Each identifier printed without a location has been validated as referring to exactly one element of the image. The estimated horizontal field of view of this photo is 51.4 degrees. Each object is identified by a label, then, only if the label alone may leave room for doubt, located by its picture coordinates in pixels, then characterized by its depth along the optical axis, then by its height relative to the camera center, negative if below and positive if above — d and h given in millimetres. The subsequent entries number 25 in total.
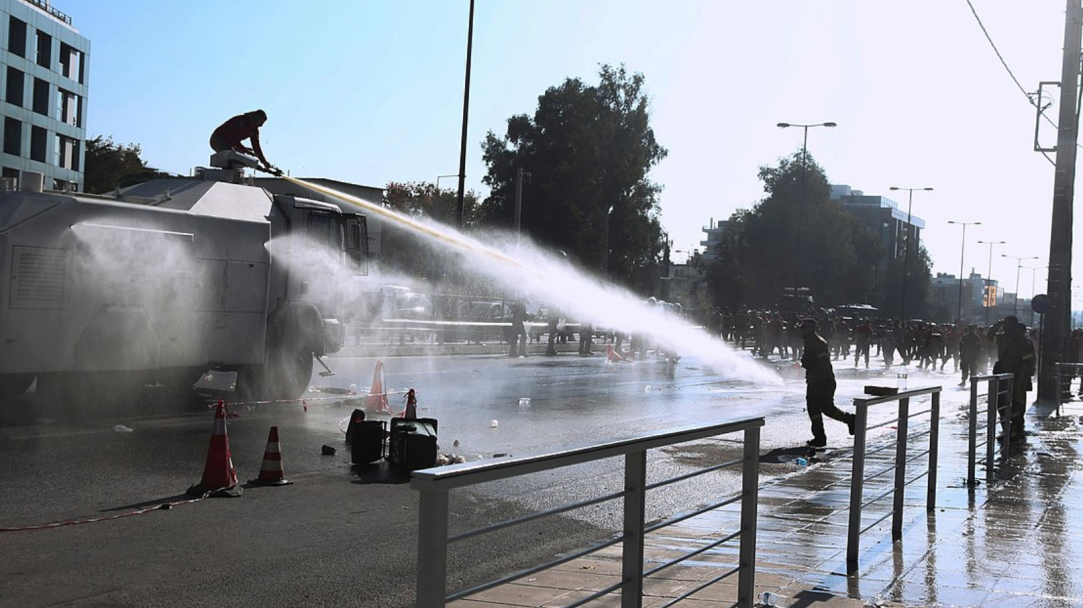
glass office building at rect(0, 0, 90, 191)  62344 +11070
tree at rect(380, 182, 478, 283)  45719 +2716
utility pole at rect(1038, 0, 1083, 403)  21594 +2655
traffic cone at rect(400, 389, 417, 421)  11789 -1146
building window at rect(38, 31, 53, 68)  65688 +13465
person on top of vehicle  16547 +2303
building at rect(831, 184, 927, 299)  150250 +15225
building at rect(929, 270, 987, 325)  143625 +4189
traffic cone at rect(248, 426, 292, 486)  9617 -1502
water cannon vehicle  12719 +28
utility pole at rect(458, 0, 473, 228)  31531 +5464
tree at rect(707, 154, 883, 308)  84250 +5570
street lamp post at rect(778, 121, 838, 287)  60078 +6048
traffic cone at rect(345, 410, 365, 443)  10922 -1287
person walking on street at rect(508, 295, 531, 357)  35188 -633
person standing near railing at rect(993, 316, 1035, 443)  16453 -361
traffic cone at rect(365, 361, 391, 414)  15688 -1408
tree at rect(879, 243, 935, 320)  110750 +3498
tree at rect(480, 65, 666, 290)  62562 +7485
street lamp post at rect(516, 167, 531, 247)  47000 +4783
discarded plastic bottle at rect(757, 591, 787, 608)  5742 -1445
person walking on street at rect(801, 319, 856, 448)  14062 -778
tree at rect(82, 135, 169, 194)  71875 +7816
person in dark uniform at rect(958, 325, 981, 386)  29297 -507
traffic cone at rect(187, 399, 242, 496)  9062 -1476
